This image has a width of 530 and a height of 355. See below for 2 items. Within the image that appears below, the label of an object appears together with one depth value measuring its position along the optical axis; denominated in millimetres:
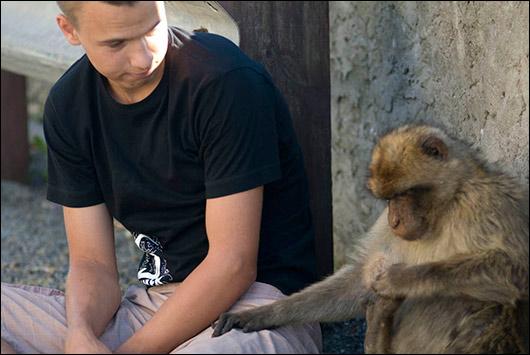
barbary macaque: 3000
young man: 3270
